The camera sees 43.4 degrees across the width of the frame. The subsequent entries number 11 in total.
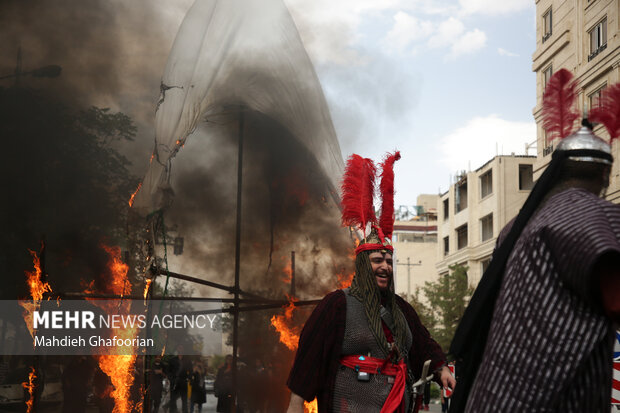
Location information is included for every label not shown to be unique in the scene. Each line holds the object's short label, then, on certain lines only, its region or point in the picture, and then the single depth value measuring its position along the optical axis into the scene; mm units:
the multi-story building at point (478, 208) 42031
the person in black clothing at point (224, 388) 11012
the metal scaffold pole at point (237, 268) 9508
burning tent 9930
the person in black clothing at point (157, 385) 10333
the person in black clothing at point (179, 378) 10805
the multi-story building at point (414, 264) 69062
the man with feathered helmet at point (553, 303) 2012
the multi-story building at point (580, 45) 24375
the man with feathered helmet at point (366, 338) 4539
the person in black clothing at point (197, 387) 11047
